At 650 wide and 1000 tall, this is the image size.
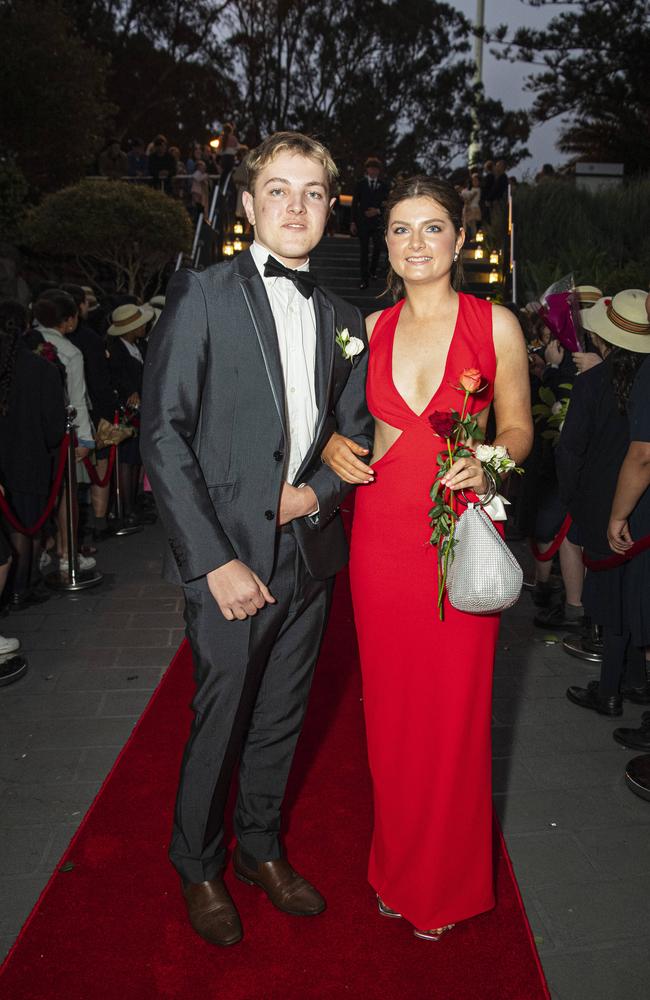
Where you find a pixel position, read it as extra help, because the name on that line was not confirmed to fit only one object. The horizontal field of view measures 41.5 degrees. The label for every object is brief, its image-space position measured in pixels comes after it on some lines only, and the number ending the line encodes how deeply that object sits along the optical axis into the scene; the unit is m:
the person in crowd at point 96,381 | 7.38
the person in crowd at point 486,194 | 17.86
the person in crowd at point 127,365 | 8.16
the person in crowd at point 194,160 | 19.92
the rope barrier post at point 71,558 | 6.35
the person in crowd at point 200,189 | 18.34
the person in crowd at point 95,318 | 8.86
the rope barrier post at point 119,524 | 8.17
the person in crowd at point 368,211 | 15.05
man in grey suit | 2.41
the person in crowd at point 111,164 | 21.56
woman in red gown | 2.72
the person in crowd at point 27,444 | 5.84
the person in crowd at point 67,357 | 6.66
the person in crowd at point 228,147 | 17.45
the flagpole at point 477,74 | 33.16
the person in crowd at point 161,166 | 18.95
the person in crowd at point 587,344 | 5.38
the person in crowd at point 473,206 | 17.30
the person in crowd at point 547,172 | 19.84
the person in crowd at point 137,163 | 19.71
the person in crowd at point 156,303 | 10.54
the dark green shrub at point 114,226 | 15.39
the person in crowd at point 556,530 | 5.85
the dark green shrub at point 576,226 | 14.52
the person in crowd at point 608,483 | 4.36
